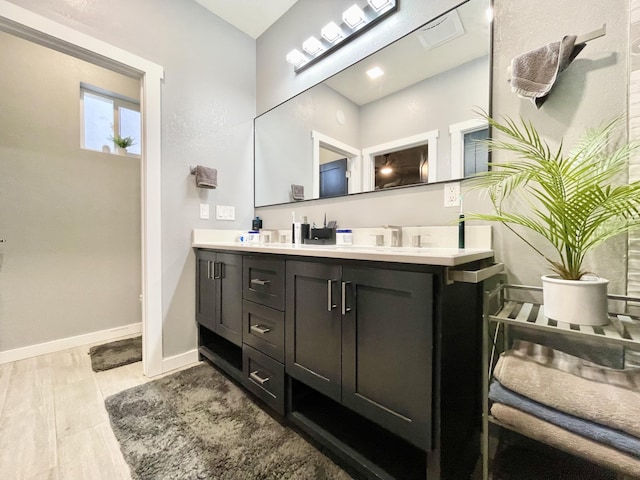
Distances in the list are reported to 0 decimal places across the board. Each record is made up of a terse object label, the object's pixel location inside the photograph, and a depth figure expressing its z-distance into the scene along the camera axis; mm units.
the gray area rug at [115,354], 1850
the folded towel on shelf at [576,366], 744
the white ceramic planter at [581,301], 717
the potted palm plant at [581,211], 720
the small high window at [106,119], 2338
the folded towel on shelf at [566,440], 610
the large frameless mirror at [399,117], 1196
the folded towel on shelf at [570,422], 615
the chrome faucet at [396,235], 1365
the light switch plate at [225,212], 2071
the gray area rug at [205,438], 980
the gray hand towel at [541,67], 916
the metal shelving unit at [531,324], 710
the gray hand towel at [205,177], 1887
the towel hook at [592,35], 865
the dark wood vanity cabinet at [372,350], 767
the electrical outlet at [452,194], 1231
